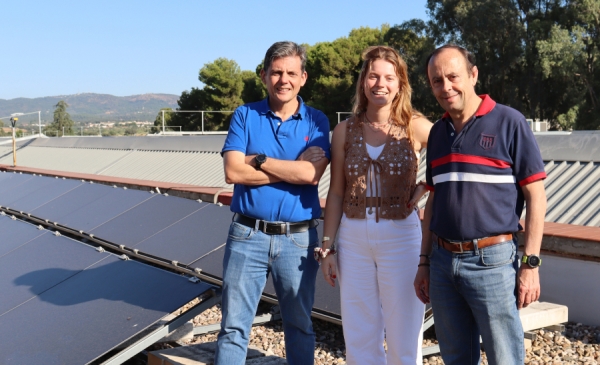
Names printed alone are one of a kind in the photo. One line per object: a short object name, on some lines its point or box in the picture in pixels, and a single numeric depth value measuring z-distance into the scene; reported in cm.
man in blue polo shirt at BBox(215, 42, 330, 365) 304
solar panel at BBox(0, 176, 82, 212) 730
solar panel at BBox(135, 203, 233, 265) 409
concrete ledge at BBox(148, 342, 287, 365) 356
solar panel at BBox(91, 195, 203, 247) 472
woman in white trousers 289
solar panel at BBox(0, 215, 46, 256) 554
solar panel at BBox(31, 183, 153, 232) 559
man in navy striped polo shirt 245
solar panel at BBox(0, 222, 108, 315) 420
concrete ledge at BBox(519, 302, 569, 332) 452
